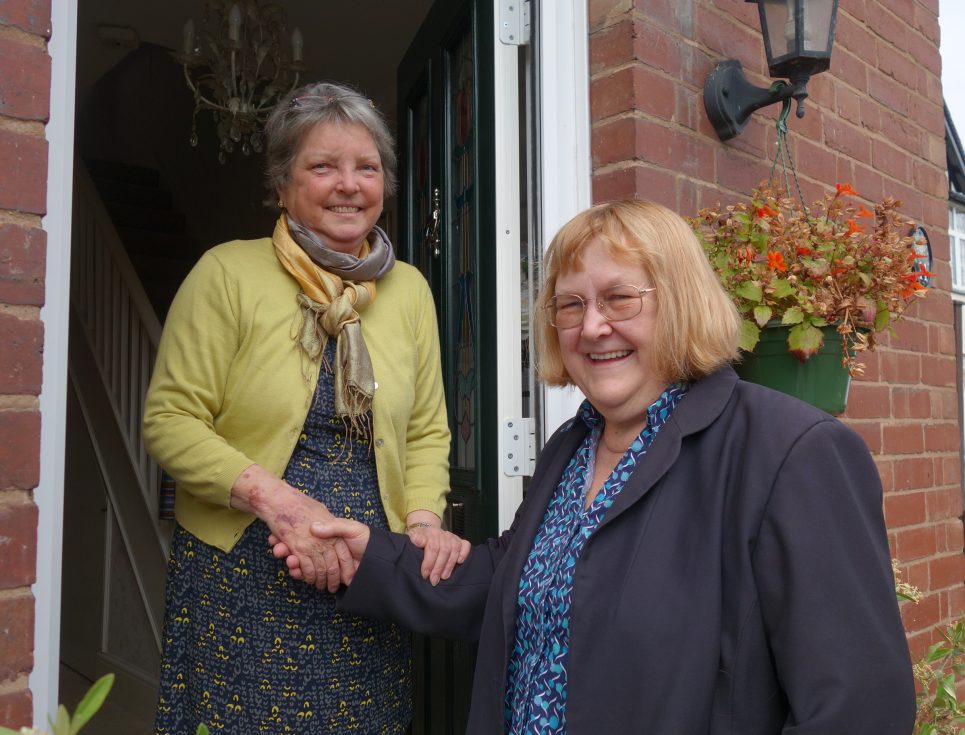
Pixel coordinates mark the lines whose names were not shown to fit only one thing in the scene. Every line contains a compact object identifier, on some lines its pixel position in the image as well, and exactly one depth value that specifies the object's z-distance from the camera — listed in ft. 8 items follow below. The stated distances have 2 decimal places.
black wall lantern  7.52
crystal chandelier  13.24
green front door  7.97
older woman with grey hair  5.78
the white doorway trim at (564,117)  7.86
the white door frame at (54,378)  4.94
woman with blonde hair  3.93
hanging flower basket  6.25
